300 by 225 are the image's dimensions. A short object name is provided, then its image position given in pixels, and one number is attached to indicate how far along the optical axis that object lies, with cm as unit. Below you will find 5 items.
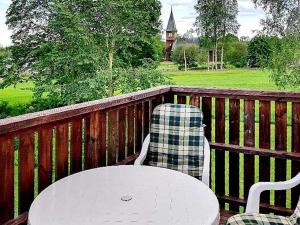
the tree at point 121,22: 759
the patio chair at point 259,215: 123
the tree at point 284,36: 556
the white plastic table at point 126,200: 100
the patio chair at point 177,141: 189
